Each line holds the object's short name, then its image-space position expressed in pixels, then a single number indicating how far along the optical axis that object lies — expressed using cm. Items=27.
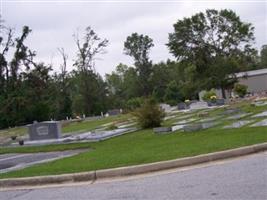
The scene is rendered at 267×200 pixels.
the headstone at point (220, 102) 4399
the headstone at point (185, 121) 2530
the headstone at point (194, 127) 1850
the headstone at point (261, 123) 1748
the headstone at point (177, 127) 2095
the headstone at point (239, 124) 1839
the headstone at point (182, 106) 4519
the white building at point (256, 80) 8900
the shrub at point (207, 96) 5666
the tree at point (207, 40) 7719
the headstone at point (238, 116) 2318
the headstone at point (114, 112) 5698
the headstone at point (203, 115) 2900
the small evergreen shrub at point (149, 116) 2406
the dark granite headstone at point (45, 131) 2488
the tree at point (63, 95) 6784
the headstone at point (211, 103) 4365
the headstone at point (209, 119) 2389
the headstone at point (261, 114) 2206
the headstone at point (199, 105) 4334
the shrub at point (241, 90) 6445
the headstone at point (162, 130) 1984
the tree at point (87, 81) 7400
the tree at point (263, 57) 12168
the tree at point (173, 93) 8231
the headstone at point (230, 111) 2769
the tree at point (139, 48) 11269
